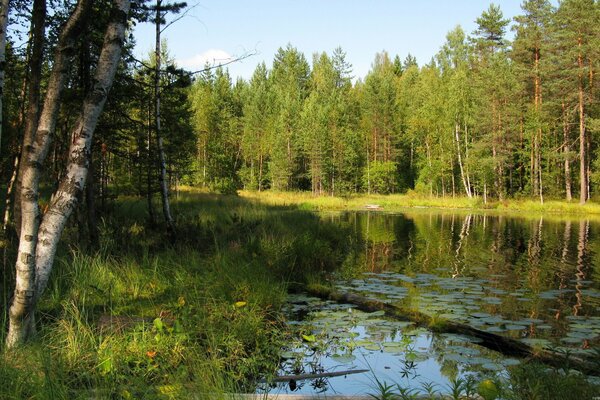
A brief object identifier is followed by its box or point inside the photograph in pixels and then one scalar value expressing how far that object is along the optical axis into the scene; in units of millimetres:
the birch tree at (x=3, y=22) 4754
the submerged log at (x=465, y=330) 4629
